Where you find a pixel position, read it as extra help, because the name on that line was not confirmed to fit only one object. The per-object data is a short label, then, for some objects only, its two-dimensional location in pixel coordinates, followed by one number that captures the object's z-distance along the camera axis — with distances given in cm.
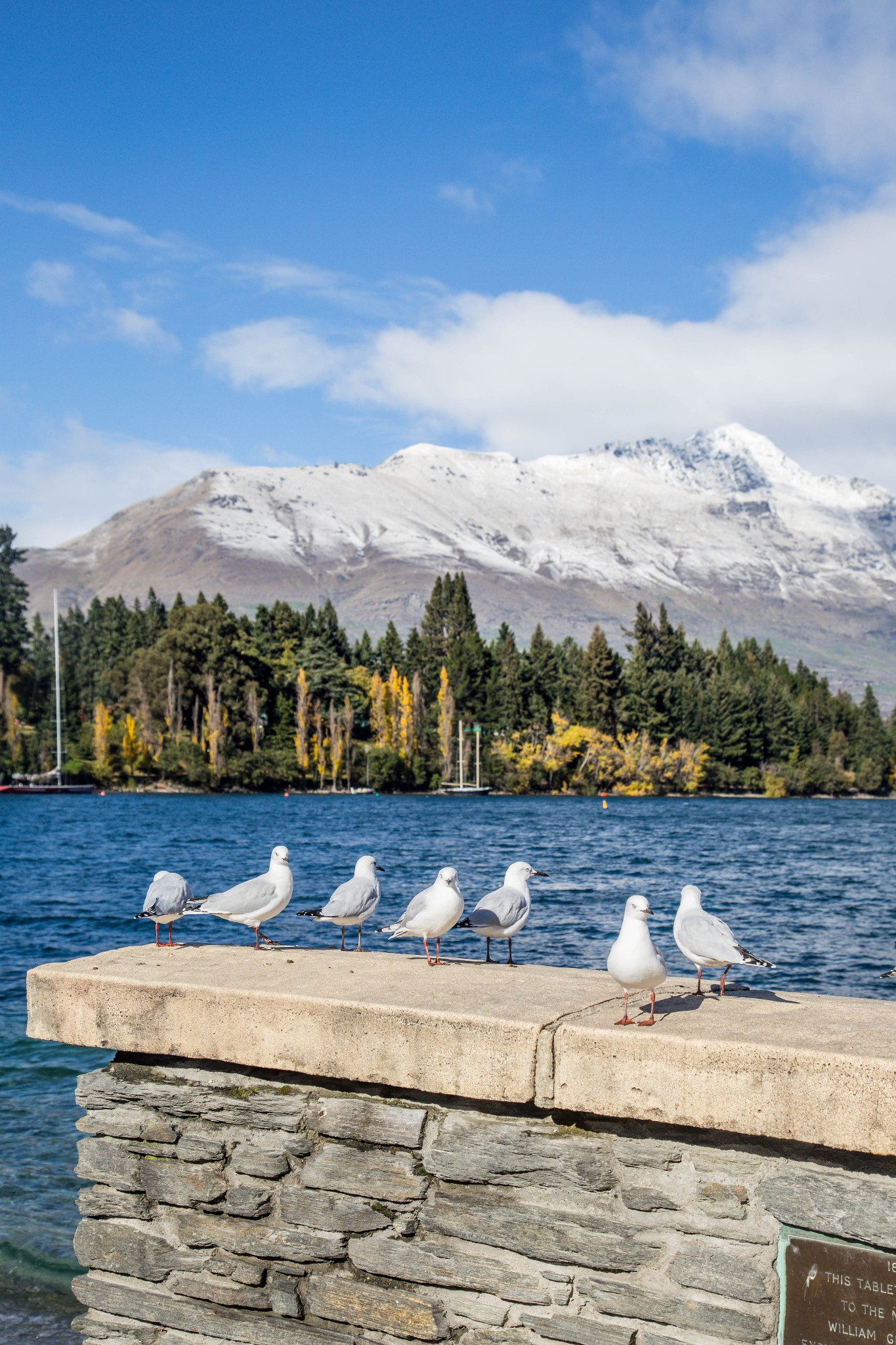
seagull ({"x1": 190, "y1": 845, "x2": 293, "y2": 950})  572
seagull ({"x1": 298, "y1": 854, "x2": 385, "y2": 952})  607
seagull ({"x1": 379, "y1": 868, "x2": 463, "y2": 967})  529
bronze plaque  310
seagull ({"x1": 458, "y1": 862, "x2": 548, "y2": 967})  565
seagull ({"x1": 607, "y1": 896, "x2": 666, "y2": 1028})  397
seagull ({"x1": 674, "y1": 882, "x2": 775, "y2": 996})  483
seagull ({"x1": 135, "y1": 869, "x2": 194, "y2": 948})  634
